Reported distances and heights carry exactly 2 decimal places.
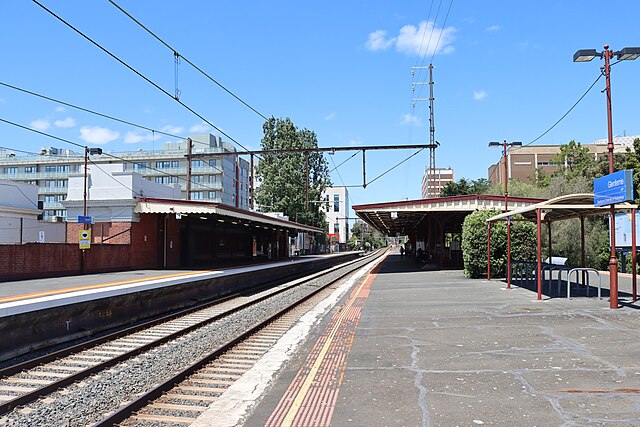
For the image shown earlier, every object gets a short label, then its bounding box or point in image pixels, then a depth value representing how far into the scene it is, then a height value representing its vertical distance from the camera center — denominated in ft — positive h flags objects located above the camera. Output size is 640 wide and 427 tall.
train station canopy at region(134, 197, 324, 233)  78.89 +4.35
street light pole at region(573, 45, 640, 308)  41.70 +12.22
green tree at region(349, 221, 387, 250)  422.82 -1.12
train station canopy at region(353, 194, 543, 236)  92.32 +5.33
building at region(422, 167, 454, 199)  559.79 +64.65
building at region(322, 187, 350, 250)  423.64 +20.62
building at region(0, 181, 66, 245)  119.34 +4.86
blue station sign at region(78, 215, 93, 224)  78.95 +2.51
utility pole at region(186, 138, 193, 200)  91.59 +11.61
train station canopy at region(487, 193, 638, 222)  46.52 +2.56
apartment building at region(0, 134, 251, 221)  295.28 +38.15
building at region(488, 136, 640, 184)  365.81 +53.20
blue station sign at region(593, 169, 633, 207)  39.88 +3.60
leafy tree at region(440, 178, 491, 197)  230.36 +20.70
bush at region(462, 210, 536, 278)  75.36 -1.41
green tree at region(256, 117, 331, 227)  231.71 +26.42
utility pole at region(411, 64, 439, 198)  121.80 +29.26
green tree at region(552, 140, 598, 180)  149.89 +24.98
